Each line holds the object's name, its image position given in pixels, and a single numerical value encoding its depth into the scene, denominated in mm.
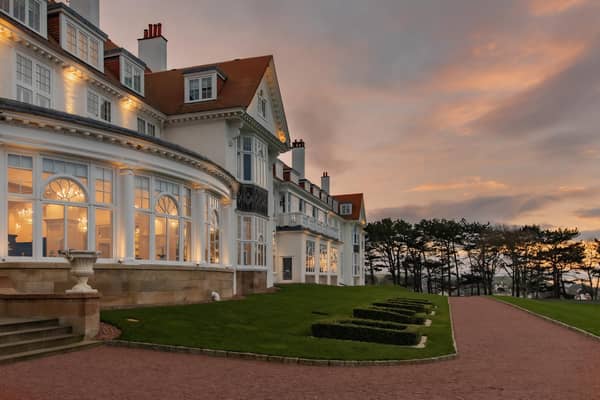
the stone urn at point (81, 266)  12562
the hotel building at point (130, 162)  14828
